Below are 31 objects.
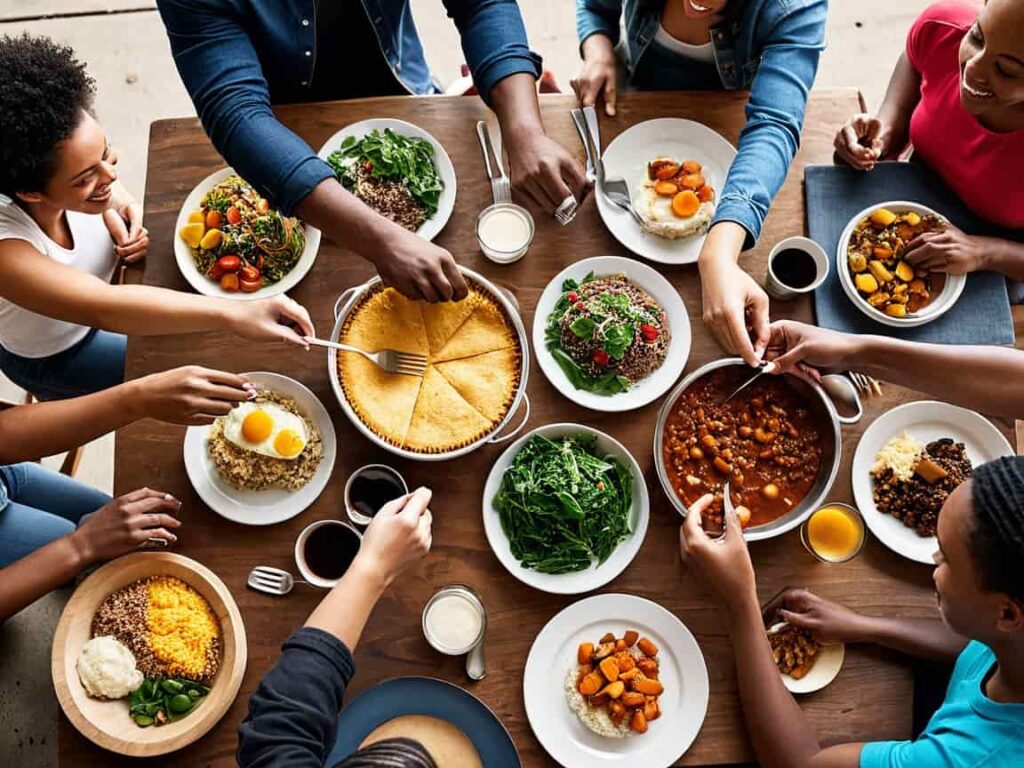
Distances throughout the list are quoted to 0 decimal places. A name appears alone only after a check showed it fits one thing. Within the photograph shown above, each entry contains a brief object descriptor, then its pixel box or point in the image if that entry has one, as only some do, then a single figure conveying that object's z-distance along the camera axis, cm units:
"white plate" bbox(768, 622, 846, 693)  213
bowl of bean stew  222
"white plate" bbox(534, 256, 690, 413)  229
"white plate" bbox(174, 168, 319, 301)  237
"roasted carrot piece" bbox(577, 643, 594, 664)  210
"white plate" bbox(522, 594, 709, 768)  207
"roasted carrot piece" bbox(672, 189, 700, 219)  241
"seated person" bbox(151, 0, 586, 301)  221
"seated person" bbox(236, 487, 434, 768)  175
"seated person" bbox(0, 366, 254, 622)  213
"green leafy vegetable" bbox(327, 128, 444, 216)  243
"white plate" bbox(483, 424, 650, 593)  216
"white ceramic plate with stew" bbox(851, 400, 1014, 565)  223
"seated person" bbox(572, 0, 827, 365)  223
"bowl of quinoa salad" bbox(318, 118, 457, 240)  242
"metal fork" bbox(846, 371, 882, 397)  235
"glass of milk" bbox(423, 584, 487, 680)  211
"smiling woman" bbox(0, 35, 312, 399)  205
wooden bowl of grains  198
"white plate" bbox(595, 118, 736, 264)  252
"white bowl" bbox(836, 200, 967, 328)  235
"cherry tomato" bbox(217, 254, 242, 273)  235
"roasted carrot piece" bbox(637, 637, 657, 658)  212
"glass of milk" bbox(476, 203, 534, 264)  241
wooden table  213
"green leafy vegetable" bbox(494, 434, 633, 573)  214
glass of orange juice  223
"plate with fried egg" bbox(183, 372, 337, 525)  217
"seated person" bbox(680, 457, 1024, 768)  175
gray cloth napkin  239
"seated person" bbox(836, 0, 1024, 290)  222
